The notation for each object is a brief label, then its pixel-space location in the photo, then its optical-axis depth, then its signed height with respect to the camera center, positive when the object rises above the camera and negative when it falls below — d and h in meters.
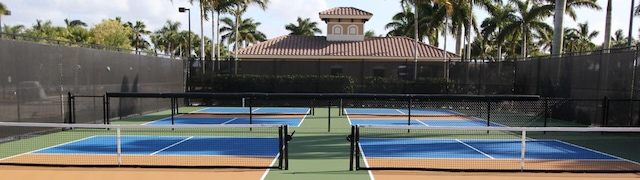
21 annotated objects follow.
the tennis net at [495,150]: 8.63 -1.81
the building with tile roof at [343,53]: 26.23 +1.64
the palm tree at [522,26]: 35.94 +4.34
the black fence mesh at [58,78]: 11.94 -0.28
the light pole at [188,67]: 26.23 +0.29
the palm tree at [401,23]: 44.34 +5.92
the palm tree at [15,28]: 40.72 +4.24
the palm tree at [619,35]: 74.78 +7.89
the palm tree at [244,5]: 30.80 +4.88
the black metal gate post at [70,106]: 14.20 -1.20
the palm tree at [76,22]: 74.34 +8.30
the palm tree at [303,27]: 60.97 +6.62
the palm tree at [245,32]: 53.47 +5.32
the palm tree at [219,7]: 28.02 +4.50
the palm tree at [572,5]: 28.33 +4.94
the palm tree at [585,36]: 65.36 +6.81
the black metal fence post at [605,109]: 13.71 -0.97
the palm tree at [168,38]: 63.03 +4.95
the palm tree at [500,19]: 36.68 +5.07
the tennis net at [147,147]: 8.81 -1.89
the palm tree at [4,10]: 28.53 +3.91
